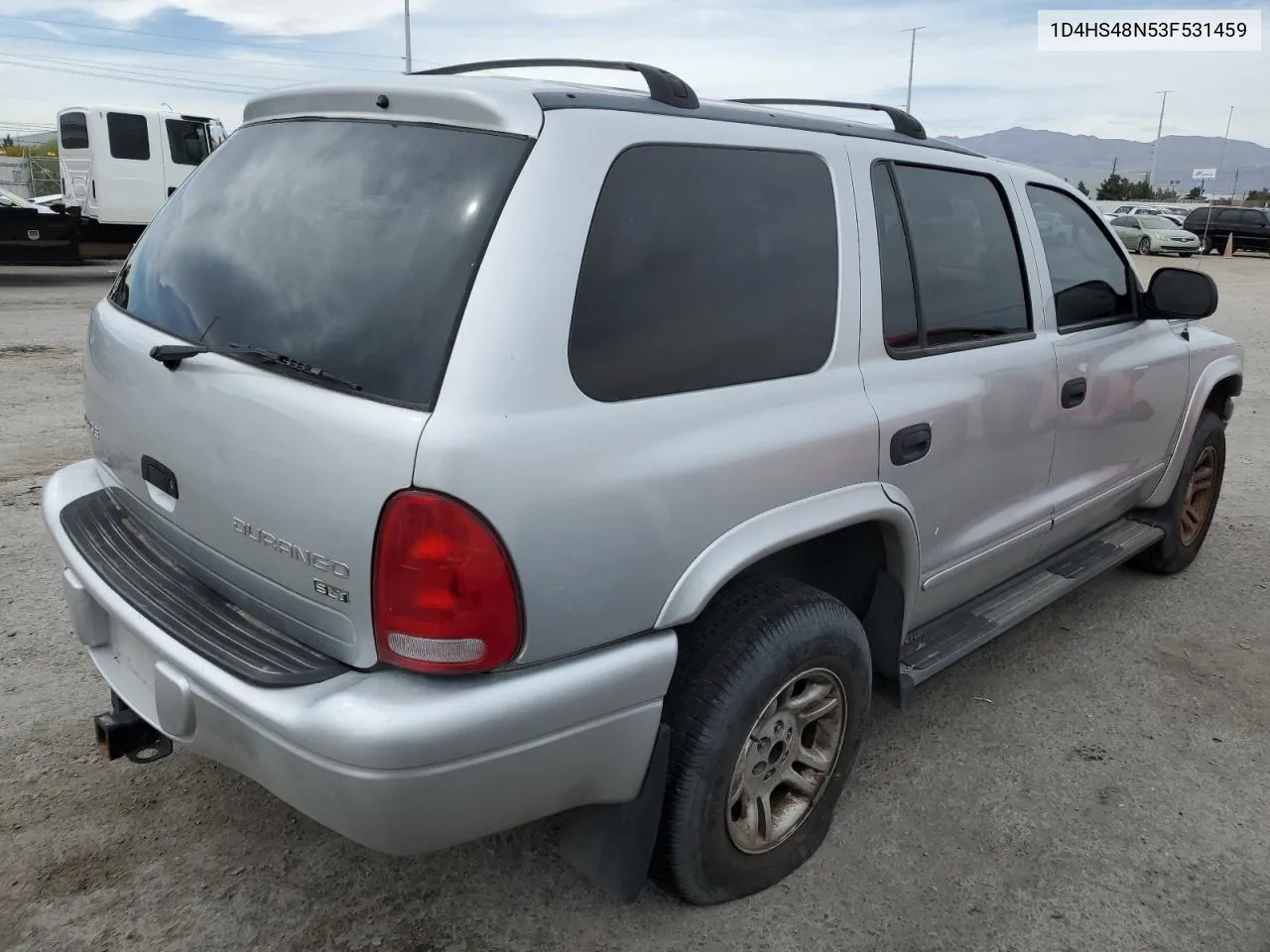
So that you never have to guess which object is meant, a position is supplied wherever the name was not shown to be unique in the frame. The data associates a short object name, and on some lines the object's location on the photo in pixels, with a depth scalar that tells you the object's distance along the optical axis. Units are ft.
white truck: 52.54
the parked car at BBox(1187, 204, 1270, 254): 99.50
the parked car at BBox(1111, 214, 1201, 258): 95.20
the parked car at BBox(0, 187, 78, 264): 44.86
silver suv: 6.00
